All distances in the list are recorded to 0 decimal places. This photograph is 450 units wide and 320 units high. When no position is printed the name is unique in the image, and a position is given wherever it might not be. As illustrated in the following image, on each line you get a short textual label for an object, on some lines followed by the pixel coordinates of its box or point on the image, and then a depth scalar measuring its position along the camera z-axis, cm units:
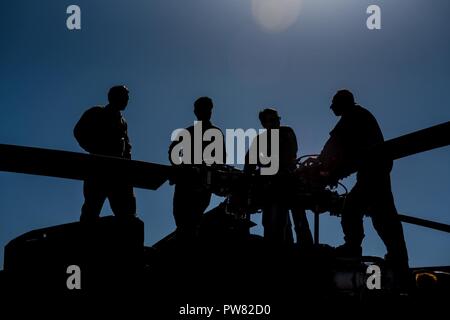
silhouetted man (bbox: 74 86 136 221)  611
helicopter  420
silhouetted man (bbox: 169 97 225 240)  580
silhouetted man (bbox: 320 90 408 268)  537
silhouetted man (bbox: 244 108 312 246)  573
